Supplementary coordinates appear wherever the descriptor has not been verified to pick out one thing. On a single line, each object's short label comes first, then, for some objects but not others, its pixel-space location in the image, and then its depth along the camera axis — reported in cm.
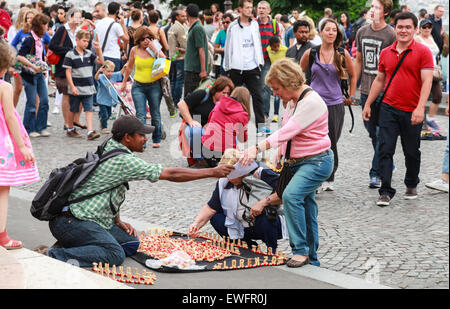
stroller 1109
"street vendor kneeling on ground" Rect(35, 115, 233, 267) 528
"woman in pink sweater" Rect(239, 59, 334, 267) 538
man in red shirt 744
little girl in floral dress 574
